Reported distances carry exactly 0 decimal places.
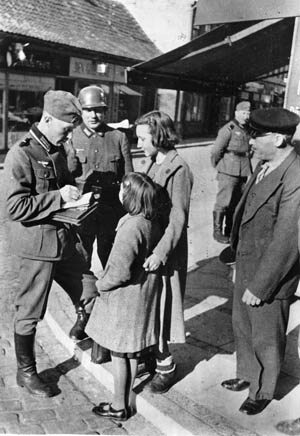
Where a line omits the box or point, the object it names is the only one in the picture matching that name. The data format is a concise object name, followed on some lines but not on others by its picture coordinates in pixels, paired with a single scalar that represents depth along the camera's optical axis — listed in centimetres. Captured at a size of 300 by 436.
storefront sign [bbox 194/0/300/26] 404
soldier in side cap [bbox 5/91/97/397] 317
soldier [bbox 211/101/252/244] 711
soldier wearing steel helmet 436
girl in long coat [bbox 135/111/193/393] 321
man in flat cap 288
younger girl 292
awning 514
